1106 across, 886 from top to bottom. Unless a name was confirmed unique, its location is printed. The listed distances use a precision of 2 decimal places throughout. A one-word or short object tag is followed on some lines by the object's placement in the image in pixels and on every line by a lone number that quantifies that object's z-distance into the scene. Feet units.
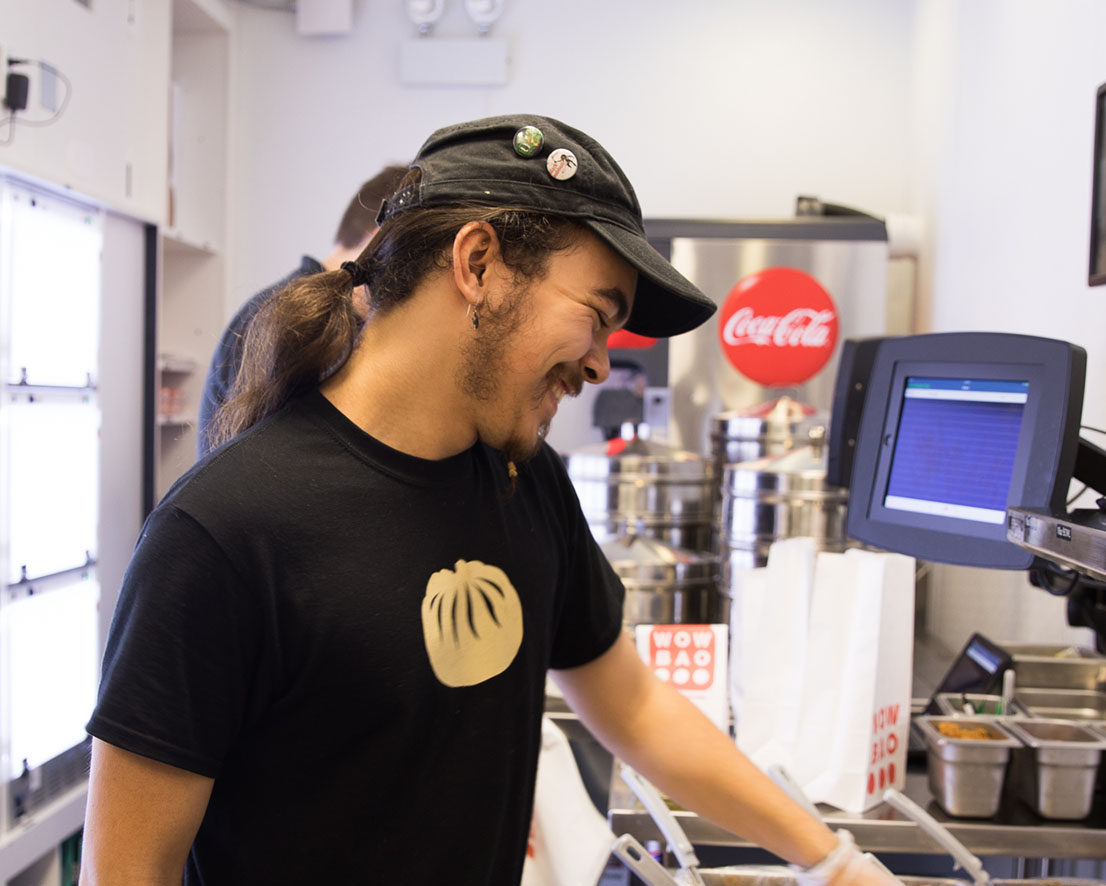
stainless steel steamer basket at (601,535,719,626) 8.45
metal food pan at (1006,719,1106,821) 4.98
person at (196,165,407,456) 5.08
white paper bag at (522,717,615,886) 5.16
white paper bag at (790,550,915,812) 5.32
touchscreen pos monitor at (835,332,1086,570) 4.25
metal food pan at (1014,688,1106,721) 6.06
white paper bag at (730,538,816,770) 5.55
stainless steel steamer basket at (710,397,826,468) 9.60
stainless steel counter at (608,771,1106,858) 4.88
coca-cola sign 11.09
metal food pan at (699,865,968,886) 4.07
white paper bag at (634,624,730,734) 5.91
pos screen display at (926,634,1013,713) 6.11
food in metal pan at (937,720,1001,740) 5.28
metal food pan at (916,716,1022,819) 5.05
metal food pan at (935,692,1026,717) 5.82
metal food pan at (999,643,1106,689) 6.25
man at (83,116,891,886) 2.80
